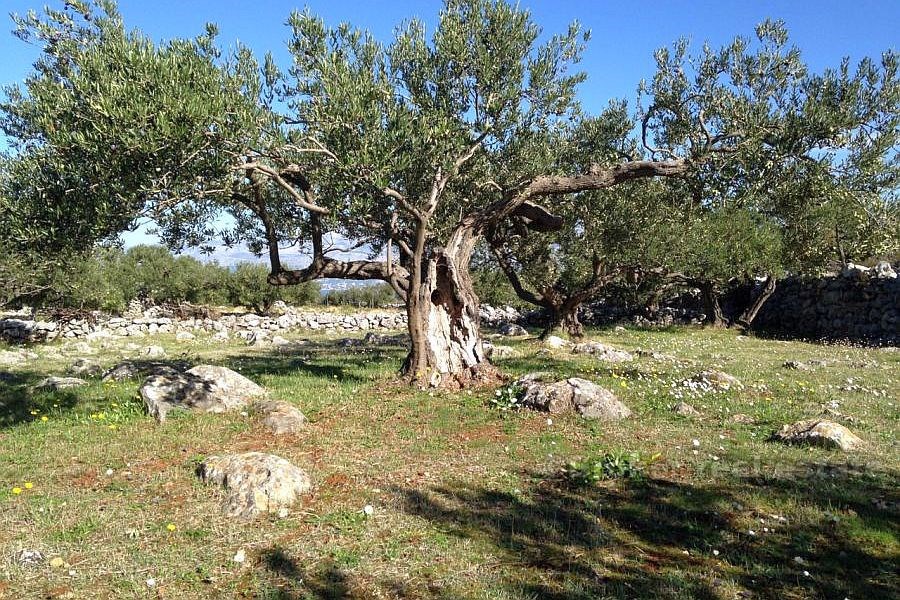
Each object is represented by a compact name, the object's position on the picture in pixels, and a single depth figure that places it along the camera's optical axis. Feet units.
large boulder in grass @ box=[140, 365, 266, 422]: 38.60
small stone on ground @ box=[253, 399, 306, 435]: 34.78
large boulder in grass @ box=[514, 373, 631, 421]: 37.63
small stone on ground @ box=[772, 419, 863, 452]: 31.07
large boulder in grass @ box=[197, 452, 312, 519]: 23.90
